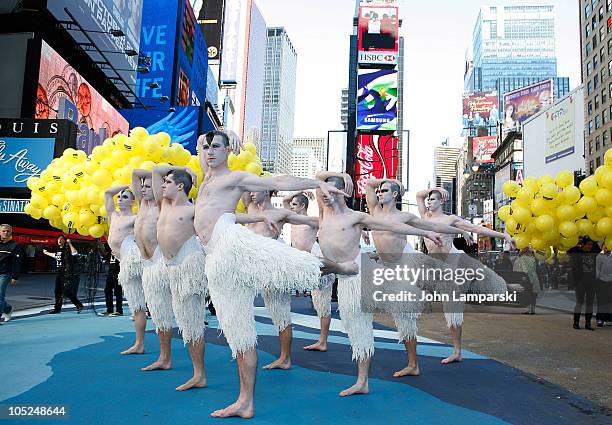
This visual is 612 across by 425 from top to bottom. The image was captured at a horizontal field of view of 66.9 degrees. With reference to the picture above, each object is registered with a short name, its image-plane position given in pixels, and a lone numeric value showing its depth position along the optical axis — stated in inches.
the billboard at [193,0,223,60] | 2755.9
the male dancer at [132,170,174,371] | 196.1
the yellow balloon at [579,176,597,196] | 281.9
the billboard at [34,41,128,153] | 612.7
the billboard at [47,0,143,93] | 712.7
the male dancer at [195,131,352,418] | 140.6
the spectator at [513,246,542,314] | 481.1
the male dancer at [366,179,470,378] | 192.9
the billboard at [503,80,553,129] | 2726.4
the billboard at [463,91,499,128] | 3924.7
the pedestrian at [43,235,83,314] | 365.4
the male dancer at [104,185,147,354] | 233.8
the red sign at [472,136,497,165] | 3531.0
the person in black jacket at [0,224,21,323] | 291.9
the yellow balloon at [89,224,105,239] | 321.7
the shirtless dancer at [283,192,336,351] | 254.5
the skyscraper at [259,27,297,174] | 7687.0
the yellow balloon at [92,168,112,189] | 296.7
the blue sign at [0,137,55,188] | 437.4
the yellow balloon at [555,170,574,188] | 302.4
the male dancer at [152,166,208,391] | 171.5
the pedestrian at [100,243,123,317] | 361.7
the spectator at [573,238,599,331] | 374.6
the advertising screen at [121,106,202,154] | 1202.6
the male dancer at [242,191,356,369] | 210.8
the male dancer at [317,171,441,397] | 169.8
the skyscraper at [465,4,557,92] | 6496.1
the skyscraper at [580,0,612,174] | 1868.8
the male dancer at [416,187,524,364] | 229.3
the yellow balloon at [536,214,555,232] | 290.2
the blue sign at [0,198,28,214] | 408.8
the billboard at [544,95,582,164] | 2042.3
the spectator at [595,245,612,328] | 379.6
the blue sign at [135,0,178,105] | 1380.4
